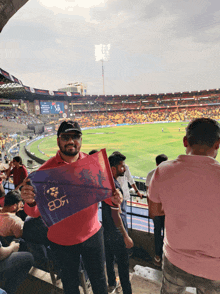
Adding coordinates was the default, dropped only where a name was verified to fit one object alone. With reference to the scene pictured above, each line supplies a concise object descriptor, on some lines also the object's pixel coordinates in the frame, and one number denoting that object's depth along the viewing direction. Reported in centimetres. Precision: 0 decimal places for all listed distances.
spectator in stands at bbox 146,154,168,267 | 310
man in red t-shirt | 194
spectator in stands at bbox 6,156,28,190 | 521
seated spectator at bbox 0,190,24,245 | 251
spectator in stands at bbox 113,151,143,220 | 369
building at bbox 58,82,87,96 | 13112
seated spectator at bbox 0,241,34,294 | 220
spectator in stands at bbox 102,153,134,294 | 229
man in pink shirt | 123
